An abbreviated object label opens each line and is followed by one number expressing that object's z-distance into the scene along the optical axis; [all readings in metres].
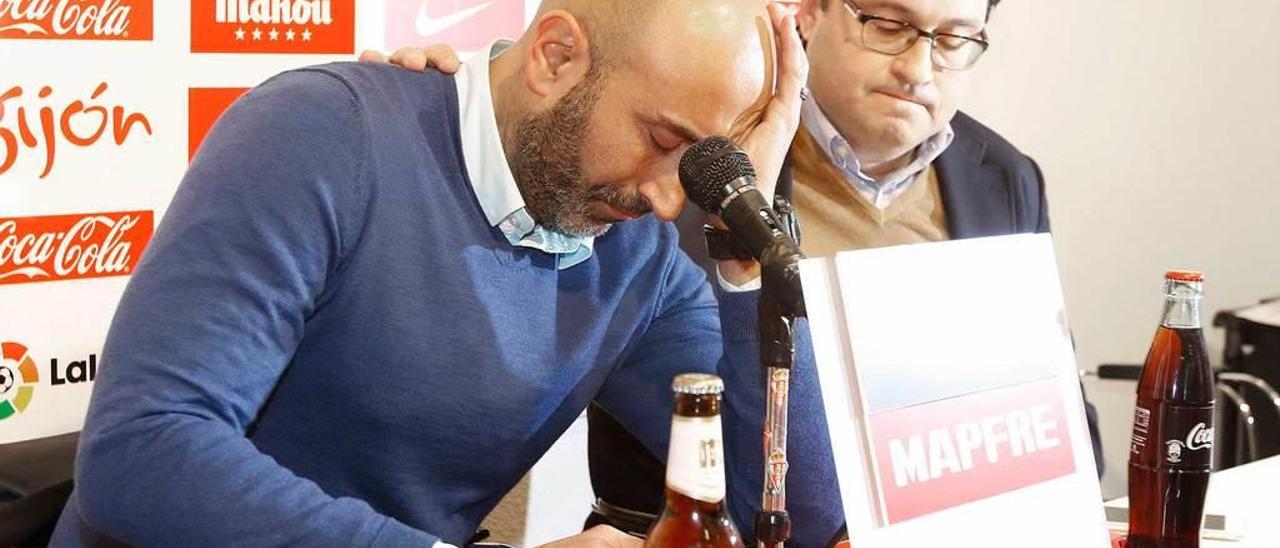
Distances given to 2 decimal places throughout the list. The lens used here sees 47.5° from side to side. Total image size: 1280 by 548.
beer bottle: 0.97
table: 1.47
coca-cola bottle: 1.37
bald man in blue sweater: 1.19
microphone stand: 1.05
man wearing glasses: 1.96
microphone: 1.07
